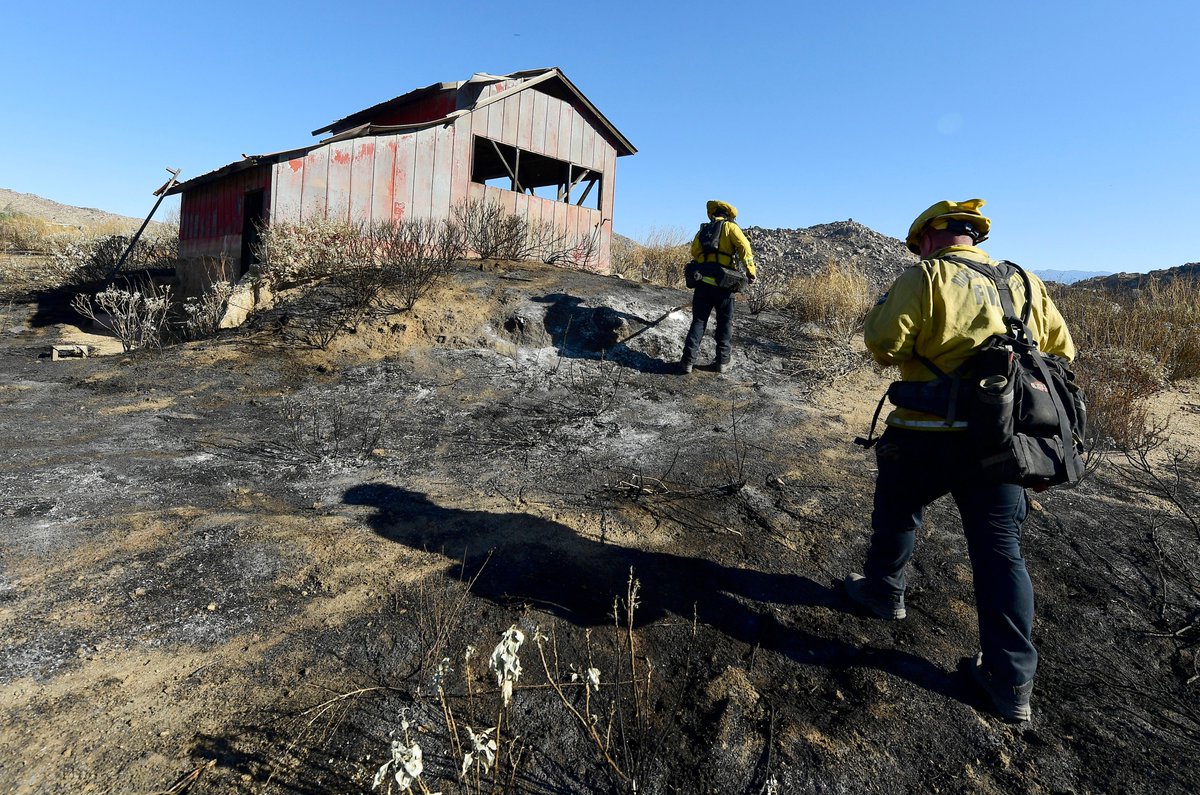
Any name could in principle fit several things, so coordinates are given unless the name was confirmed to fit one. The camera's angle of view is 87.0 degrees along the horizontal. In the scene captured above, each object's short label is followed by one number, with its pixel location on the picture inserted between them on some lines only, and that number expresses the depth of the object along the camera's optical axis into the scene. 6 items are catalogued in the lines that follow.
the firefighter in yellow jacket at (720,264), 7.01
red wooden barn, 8.95
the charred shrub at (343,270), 7.76
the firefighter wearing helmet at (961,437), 2.33
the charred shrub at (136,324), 7.41
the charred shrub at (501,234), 10.39
